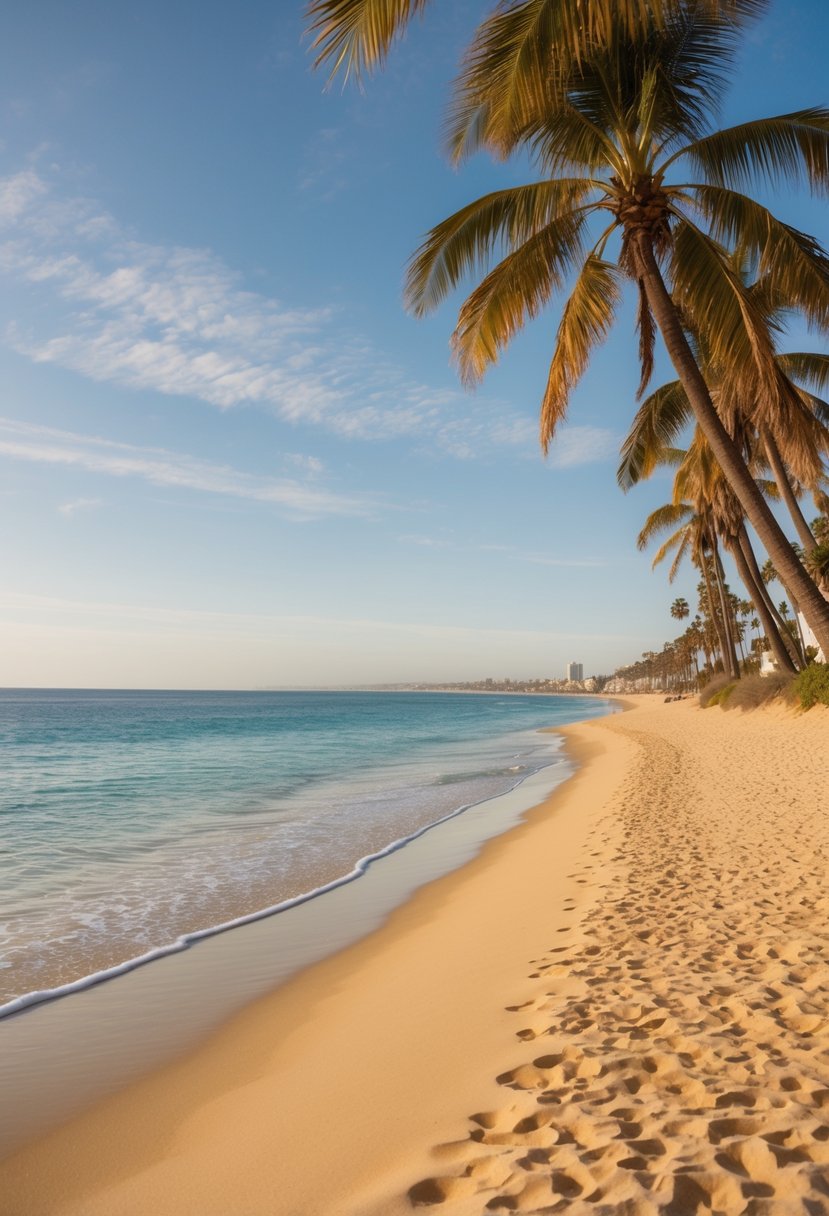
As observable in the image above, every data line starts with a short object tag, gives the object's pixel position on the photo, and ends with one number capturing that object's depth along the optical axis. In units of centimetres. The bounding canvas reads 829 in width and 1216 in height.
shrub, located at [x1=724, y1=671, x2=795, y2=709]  2564
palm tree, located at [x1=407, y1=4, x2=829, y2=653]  828
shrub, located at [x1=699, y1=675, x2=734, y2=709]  3856
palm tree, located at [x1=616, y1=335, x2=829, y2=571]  807
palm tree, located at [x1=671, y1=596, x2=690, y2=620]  9238
